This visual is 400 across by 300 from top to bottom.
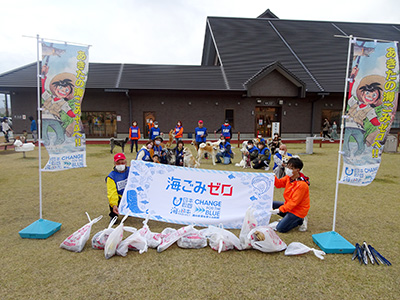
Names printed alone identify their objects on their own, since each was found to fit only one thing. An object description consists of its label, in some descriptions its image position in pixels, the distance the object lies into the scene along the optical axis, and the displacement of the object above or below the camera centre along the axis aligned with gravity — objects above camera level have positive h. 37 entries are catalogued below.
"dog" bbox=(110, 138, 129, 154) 14.42 -0.94
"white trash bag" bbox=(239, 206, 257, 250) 3.96 -1.47
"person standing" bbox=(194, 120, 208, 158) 13.17 -0.36
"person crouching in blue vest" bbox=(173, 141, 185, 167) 10.14 -1.09
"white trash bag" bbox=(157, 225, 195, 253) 3.94 -1.68
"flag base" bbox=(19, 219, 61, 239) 4.30 -1.78
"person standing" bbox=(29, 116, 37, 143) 18.61 -0.50
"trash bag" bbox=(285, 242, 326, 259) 3.81 -1.71
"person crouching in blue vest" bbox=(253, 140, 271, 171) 10.31 -1.07
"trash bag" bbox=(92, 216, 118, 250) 3.89 -1.70
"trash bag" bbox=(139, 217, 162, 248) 4.02 -1.71
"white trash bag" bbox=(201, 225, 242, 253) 3.93 -1.67
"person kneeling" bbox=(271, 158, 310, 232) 4.41 -1.17
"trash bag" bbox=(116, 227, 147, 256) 3.81 -1.72
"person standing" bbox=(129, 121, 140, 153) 14.00 -0.40
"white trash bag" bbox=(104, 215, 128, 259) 3.67 -1.63
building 20.92 +2.84
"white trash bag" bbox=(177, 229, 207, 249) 4.03 -1.73
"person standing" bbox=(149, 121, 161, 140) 13.58 -0.25
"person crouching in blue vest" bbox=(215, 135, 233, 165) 11.76 -1.04
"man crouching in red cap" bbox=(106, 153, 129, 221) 4.79 -1.07
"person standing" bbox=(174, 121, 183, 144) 15.85 -0.29
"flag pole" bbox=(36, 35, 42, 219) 4.27 +1.25
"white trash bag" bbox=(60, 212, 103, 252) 3.86 -1.72
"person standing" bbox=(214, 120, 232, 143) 13.80 -0.11
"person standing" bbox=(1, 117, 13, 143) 18.10 -0.42
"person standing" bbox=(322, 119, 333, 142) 21.92 +0.20
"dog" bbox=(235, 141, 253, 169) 10.69 -1.26
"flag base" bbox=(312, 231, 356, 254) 3.91 -1.67
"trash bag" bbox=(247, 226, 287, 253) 3.84 -1.60
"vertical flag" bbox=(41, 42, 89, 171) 4.36 +0.40
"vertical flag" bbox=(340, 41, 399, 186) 3.81 +0.39
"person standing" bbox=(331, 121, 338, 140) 21.70 -0.11
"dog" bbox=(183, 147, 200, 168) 10.09 -1.20
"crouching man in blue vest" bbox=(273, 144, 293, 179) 7.81 -0.90
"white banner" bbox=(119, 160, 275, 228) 4.77 -1.25
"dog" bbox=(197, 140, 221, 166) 11.55 -0.91
